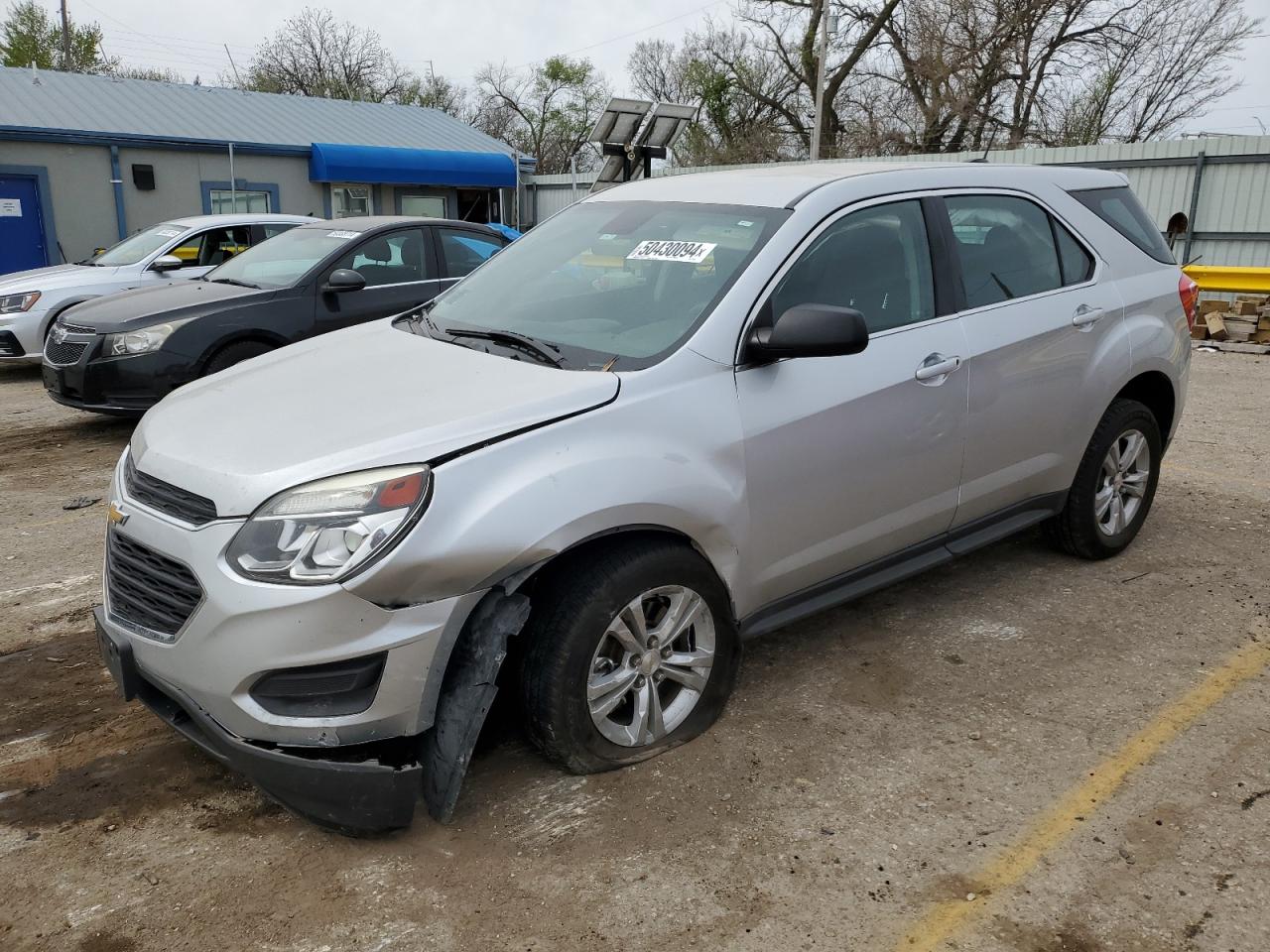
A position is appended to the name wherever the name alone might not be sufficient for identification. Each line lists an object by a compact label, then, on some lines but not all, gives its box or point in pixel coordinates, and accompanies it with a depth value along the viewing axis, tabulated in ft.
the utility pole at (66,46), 133.18
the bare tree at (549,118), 169.17
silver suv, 8.35
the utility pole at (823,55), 73.51
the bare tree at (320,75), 159.22
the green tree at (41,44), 132.56
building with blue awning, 62.95
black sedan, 24.17
